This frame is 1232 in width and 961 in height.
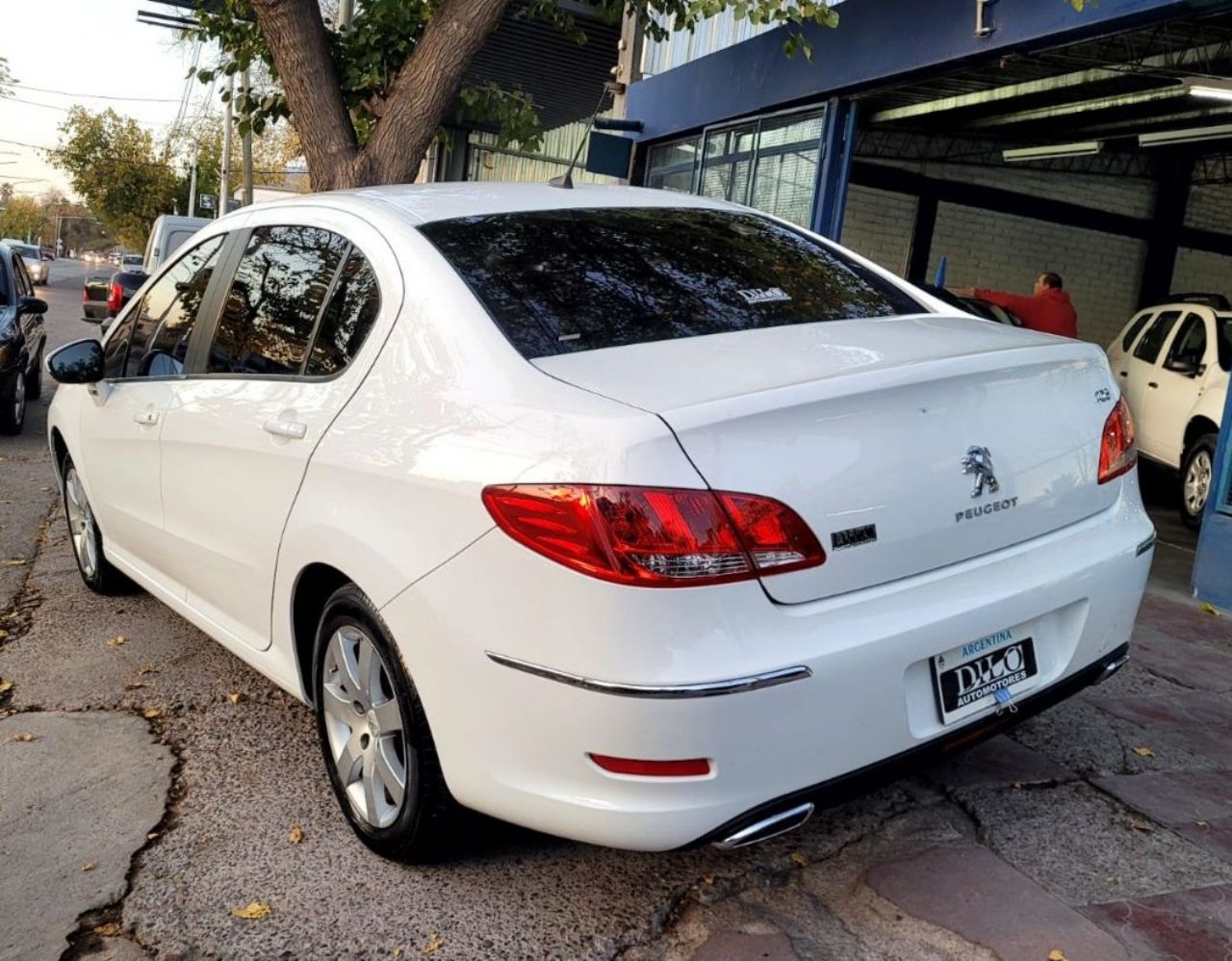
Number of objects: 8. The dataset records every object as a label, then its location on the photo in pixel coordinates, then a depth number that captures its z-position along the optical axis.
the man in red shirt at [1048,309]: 11.91
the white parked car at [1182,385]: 9.10
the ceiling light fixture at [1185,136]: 11.74
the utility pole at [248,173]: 29.98
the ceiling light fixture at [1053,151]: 13.68
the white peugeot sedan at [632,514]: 2.29
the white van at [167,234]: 14.60
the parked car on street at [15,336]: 9.42
